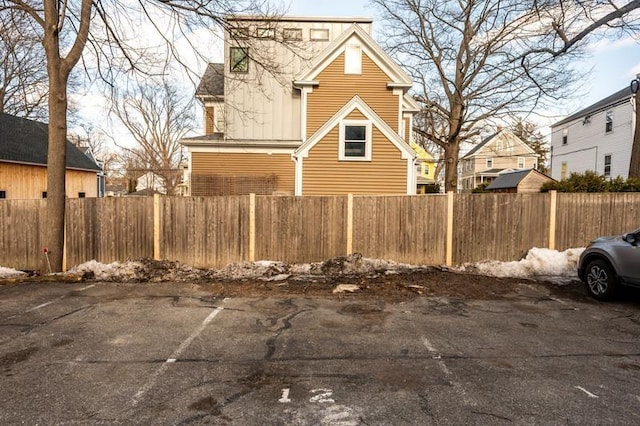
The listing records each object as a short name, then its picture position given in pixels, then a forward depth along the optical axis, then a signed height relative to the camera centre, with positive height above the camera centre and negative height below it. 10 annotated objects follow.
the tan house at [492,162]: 49.22 +5.45
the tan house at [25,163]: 16.91 +1.60
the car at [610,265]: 6.29 -1.07
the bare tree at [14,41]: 9.38 +3.97
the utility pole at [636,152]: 12.55 +1.74
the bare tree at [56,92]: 8.45 +2.31
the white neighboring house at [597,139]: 24.61 +4.77
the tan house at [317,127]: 14.77 +3.15
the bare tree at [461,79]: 17.28 +6.05
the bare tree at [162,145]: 36.19 +5.28
